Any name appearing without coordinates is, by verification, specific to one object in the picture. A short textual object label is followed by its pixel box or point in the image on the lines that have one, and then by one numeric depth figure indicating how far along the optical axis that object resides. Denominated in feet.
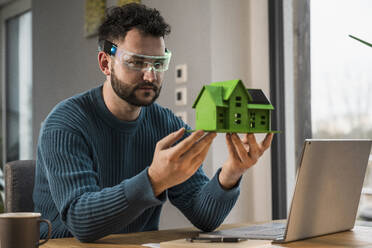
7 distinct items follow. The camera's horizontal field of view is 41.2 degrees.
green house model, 3.56
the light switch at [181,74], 8.32
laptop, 3.50
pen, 3.65
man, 3.87
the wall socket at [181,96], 8.30
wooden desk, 3.70
